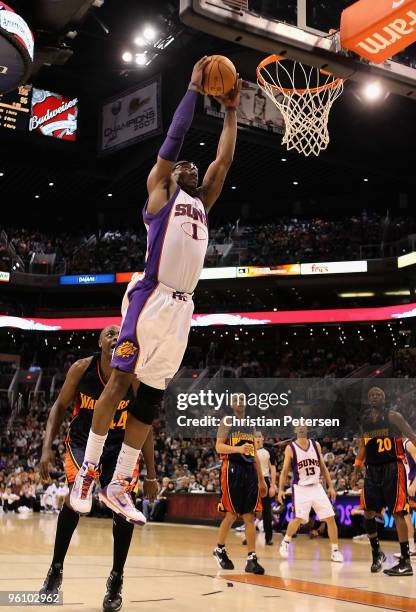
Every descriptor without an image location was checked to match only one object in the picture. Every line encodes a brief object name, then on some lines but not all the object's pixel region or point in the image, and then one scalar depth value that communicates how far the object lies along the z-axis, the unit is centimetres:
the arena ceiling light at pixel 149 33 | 2028
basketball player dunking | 381
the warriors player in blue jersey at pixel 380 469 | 800
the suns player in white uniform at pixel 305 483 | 971
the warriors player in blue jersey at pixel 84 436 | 454
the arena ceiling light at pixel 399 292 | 2721
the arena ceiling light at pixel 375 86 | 741
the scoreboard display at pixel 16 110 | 2386
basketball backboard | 646
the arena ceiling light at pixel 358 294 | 2814
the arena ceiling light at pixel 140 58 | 2166
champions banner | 2295
